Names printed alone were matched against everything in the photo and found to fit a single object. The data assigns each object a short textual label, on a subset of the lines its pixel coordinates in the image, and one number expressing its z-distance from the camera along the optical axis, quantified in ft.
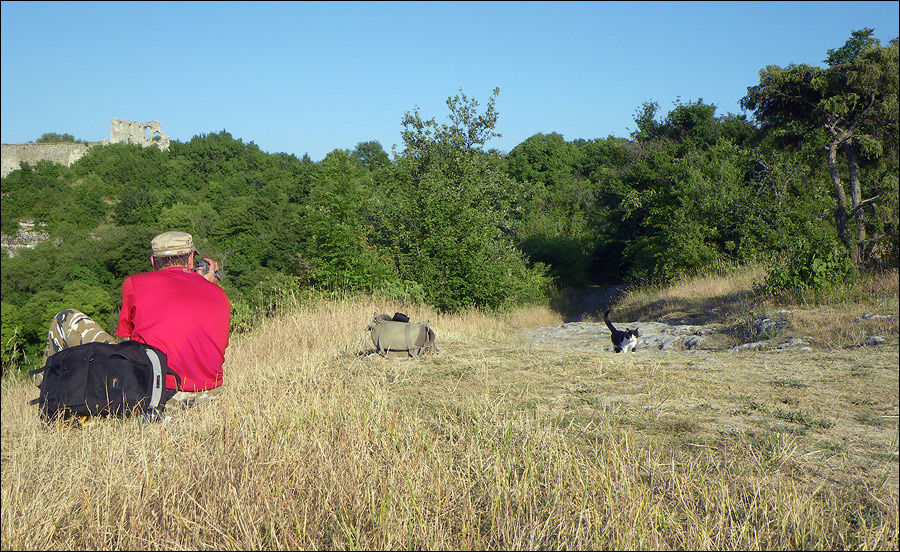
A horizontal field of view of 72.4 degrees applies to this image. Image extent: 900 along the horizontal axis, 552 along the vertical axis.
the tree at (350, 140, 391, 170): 205.67
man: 13.38
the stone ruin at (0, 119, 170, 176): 160.46
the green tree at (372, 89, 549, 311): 62.69
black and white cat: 26.53
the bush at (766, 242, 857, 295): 21.02
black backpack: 11.80
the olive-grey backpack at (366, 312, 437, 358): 24.04
